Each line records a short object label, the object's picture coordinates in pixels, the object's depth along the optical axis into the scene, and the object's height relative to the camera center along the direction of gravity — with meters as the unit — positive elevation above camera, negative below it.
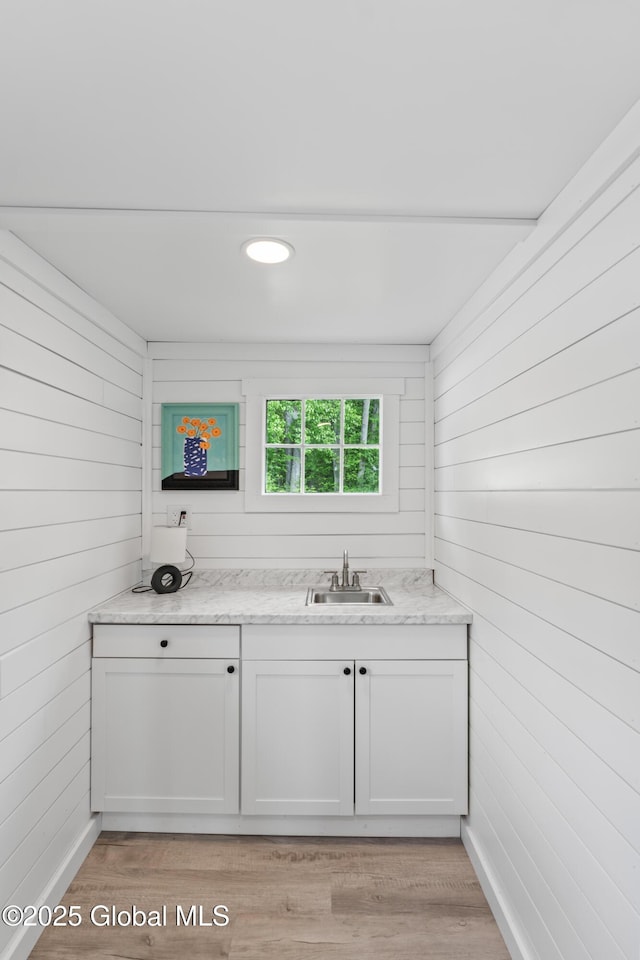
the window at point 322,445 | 2.90 +0.24
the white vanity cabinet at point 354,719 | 2.20 -0.99
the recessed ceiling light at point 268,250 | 1.72 +0.81
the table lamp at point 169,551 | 2.63 -0.33
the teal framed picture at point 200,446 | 2.89 +0.23
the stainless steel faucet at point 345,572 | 2.75 -0.45
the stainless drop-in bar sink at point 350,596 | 2.74 -0.57
